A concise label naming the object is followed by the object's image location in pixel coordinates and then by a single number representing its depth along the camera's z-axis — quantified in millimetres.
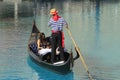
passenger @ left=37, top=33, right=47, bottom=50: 15994
